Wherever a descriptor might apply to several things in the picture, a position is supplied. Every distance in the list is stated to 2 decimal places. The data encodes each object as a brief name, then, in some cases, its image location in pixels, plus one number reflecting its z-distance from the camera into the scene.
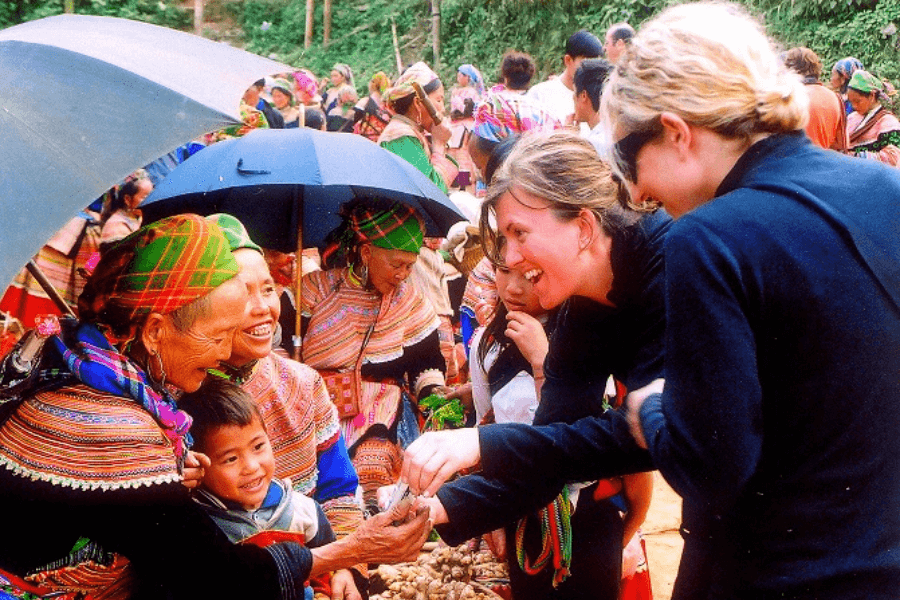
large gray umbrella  2.00
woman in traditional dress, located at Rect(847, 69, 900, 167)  9.02
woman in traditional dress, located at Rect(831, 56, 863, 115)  10.48
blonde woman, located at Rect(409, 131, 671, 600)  2.47
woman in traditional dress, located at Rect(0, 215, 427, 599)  2.09
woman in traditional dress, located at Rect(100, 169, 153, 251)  4.77
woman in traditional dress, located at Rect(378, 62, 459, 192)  6.24
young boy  2.71
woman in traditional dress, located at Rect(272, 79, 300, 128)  12.96
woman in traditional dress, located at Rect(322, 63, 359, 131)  14.03
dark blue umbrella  3.59
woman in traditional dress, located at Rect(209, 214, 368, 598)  2.90
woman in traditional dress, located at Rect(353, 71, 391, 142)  9.77
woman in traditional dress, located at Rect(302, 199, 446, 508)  4.19
